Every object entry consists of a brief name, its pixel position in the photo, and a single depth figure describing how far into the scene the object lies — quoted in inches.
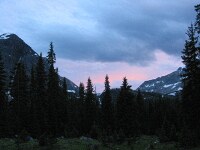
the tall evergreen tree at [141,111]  3608.5
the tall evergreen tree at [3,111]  2217.0
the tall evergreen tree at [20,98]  2427.7
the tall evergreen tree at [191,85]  1706.4
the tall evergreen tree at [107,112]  2913.4
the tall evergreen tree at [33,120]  2374.5
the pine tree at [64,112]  2829.7
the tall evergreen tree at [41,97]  2459.4
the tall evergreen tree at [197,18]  1414.2
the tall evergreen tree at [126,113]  2326.5
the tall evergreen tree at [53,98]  2541.8
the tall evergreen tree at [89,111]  3016.7
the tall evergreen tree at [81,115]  3026.6
